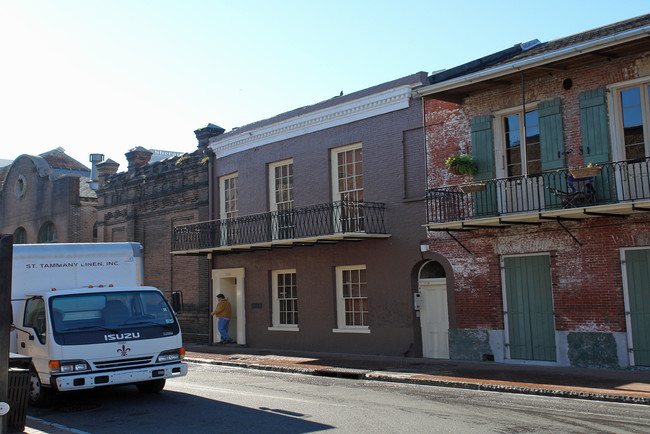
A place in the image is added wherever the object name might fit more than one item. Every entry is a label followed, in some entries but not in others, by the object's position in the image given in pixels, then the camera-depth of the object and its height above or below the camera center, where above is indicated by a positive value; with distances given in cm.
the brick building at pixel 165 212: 2414 +317
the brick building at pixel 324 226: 1756 +186
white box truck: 1012 -37
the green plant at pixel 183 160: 2531 +493
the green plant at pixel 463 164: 1586 +278
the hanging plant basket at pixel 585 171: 1292 +207
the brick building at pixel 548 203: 1348 +169
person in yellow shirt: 2161 -68
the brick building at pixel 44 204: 3123 +447
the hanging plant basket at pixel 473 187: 1493 +212
